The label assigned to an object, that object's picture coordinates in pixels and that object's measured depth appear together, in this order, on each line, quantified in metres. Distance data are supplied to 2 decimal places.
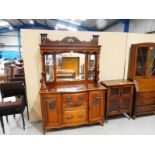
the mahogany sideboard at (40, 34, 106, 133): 2.42
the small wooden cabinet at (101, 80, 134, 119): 2.79
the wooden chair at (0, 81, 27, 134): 2.92
